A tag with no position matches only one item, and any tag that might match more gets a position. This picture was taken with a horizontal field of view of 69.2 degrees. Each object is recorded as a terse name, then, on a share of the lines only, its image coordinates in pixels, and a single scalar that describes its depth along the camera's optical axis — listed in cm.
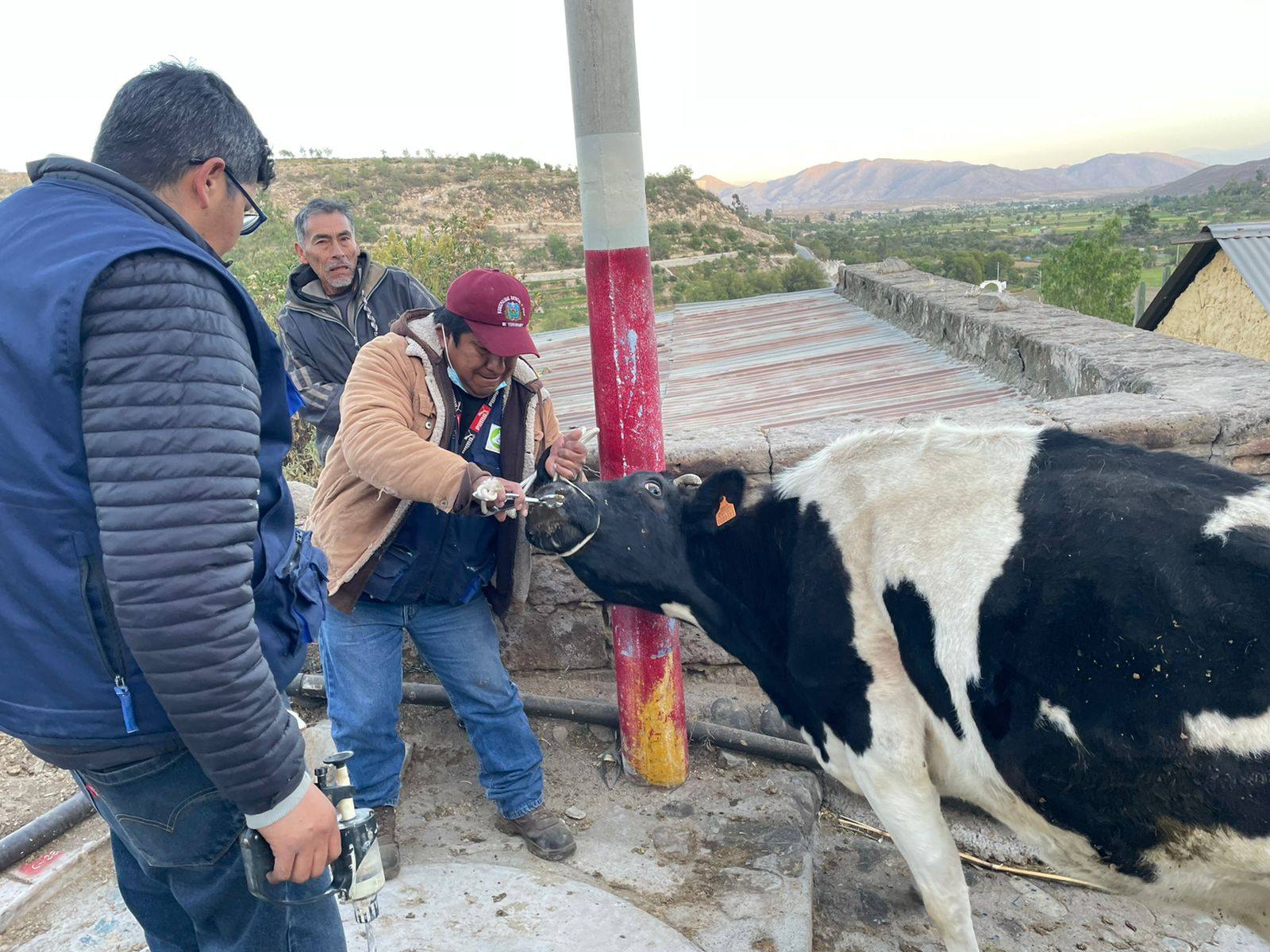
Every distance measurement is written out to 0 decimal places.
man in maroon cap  291
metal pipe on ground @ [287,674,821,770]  390
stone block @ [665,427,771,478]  410
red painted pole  321
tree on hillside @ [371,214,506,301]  1174
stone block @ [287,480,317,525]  557
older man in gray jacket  407
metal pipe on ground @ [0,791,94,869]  329
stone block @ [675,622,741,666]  436
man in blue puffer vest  142
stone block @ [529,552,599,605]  427
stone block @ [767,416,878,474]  406
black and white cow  225
